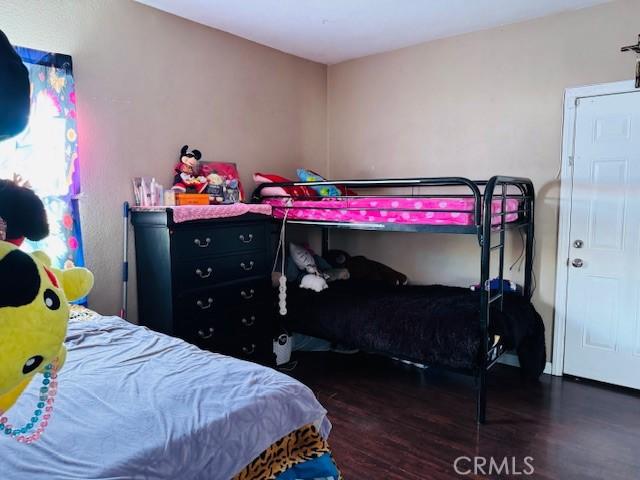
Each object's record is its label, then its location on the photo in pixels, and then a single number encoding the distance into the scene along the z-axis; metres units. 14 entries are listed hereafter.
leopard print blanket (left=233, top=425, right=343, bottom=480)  1.29
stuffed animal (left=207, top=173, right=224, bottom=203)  3.08
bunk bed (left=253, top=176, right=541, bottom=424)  2.54
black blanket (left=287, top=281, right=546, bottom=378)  2.66
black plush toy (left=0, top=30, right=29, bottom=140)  0.62
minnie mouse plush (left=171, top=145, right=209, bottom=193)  3.04
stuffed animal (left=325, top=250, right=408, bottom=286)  3.85
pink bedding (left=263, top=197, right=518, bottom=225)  2.63
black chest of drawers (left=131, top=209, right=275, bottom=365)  2.63
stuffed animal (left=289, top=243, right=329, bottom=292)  3.42
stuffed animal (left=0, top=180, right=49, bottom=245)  0.67
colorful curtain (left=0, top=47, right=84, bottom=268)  2.36
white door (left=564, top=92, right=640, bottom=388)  2.93
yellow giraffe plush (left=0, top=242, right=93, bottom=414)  0.60
